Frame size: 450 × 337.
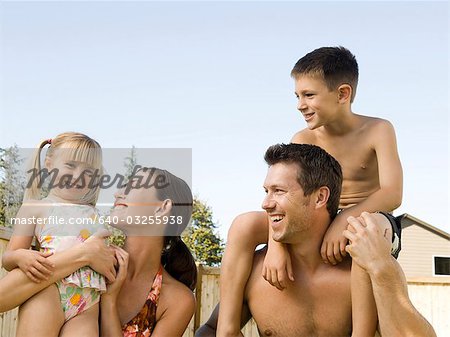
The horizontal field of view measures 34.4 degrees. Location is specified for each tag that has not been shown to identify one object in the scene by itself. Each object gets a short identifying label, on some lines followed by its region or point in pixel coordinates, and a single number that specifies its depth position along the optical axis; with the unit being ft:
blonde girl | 9.33
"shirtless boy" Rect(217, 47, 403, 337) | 9.37
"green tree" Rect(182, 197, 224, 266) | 81.76
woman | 9.55
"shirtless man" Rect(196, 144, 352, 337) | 9.36
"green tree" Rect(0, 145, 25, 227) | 58.34
